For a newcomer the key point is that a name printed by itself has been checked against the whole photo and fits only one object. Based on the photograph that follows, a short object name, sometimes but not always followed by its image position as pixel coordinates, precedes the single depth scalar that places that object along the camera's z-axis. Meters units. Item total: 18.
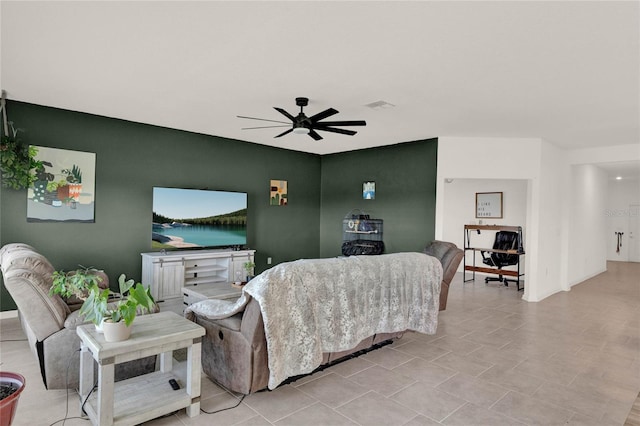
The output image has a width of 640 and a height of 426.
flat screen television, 5.76
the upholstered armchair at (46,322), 2.53
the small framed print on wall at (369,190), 7.27
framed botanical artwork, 4.70
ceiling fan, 4.11
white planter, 2.19
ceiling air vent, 4.35
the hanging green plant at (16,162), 4.30
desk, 7.39
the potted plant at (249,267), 5.12
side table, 2.12
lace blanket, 2.63
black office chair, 7.70
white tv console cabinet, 5.34
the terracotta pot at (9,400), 1.85
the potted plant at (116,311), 2.20
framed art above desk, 8.59
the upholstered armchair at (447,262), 4.96
